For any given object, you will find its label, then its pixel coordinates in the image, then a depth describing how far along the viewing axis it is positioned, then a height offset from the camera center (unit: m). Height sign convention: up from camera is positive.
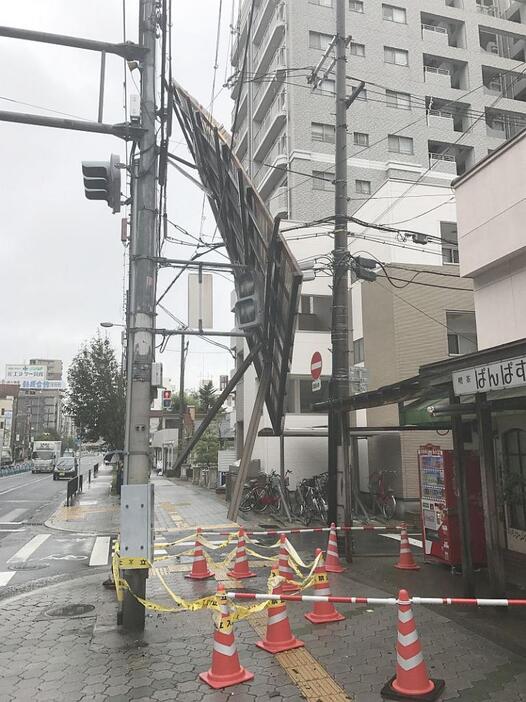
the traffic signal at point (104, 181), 6.73 +3.24
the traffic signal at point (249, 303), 8.66 +2.18
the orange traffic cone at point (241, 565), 8.90 -2.14
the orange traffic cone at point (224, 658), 4.70 -1.96
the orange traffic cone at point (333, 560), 9.05 -2.16
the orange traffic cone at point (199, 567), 9.06 -2.22
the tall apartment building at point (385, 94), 29.69 +20.63
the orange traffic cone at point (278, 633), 5.49 -2.02
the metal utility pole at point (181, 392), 31.78 +2.91
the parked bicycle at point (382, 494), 16.53 -1.83
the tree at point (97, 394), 26.27 +2.14
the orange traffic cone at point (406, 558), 9.23 -2.14
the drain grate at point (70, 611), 7.09 -2.34
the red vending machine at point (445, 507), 8.72 -1.22
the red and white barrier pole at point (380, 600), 4.36 -1.41
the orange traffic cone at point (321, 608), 6.37 -2.07
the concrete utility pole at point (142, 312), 6.21 +1.60
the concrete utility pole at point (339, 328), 10.95 +2.27
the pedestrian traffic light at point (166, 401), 29.03 +1.99
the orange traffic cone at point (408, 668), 4.32 -1.90
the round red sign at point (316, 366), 11.33 +1.47
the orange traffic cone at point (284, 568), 7.18 -1.78
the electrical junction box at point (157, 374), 6.77 +0.79
